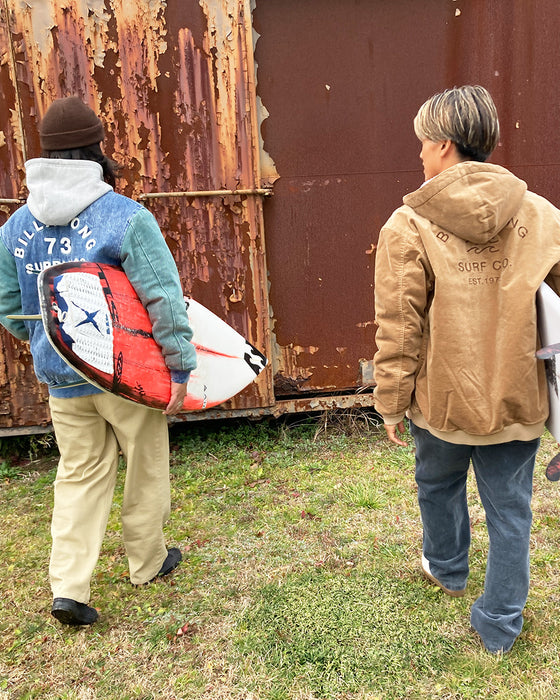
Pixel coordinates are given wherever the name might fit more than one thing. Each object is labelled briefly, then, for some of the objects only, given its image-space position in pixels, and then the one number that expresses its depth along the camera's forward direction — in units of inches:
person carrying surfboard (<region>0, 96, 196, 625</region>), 87.6
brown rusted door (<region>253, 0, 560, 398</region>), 151.6
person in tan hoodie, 72.7
